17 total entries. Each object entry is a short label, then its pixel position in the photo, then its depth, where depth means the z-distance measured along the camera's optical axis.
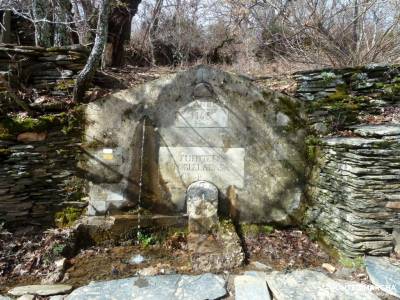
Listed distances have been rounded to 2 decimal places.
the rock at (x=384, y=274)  3.03
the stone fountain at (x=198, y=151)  4.25
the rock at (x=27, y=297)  3.02
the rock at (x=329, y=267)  3.54
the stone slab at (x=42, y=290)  3.09
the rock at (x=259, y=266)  3.60
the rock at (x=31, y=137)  3.98
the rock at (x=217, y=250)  3.51
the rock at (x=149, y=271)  3.51
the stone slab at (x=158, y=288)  3.07
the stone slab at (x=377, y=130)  3.43
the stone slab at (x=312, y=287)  3.03
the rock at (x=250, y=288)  3.02
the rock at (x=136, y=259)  3.81
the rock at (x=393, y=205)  3.40
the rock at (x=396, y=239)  3.46
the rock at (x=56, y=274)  3.33
